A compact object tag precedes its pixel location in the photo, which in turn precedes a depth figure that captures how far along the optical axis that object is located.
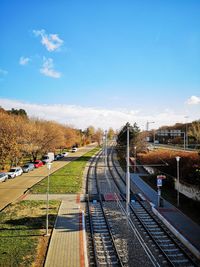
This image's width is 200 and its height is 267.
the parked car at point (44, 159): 59.62
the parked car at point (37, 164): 53.42
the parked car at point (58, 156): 69.62
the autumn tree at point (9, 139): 44.72
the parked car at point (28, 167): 47.15
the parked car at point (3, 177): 37.31
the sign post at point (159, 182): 24.75
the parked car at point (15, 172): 40.62
